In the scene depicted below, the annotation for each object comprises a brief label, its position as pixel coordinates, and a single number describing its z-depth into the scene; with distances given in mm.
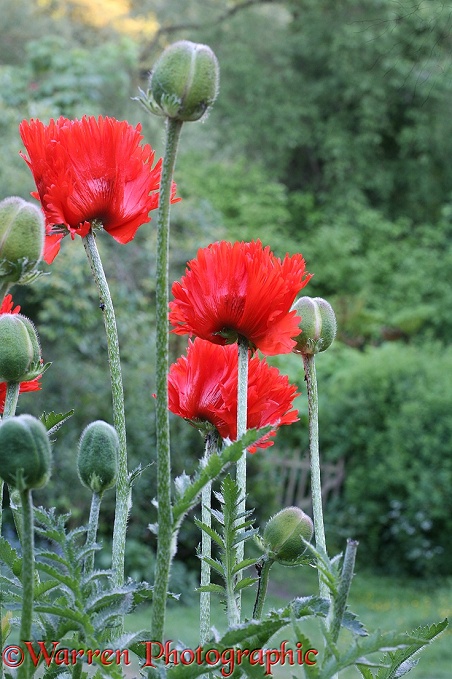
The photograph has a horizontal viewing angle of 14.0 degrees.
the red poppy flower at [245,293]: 1250
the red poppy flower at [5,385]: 1277
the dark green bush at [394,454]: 9169
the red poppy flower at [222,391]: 1301
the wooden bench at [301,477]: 10367
